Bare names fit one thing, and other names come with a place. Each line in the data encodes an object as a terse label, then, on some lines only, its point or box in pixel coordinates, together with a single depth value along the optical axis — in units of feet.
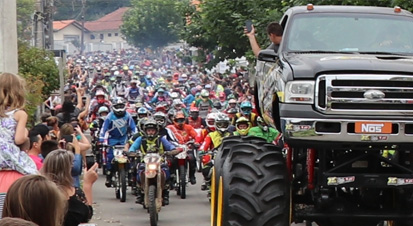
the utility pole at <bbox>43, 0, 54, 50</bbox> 152.75
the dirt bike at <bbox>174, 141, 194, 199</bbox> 63.46
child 31.07
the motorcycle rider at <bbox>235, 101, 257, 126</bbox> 66.18
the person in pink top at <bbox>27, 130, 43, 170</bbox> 38.50
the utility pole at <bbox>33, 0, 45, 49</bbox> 141.18
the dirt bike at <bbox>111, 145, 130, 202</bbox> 64.34
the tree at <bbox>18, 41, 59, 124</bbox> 82.40
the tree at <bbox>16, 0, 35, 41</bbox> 287.32
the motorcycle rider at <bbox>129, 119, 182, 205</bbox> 60.75
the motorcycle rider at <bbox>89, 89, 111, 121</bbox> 91.05
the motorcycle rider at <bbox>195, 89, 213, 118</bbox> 104.77
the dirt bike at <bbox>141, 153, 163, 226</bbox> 54.54
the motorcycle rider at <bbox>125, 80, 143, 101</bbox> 124.47
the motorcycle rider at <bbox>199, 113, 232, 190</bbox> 59.82
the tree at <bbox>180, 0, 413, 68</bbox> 74.42
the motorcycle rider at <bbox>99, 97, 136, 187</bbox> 71.61
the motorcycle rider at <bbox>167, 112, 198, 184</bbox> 70.18
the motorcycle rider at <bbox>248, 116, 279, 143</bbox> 58.29
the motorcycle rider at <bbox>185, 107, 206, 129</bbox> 84.17
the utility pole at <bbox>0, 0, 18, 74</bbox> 68.28
